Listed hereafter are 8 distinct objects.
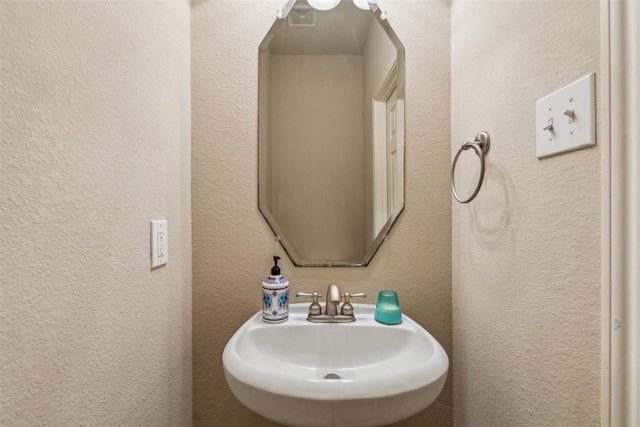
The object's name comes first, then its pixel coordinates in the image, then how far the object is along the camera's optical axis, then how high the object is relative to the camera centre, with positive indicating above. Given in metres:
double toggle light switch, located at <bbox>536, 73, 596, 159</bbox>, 0.47 +0.16
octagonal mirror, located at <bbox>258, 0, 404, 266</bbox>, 0.95 +0.27
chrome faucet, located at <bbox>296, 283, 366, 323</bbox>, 0.85 -0.29
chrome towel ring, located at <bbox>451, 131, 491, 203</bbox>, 0.71 +0.17
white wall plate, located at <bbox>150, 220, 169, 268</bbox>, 0.70 -0.08
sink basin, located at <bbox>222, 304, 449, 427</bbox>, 0.54 -0.36
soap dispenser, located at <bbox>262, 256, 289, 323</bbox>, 0.84 -0.25
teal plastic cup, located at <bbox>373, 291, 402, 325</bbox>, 0.84 -0.28
